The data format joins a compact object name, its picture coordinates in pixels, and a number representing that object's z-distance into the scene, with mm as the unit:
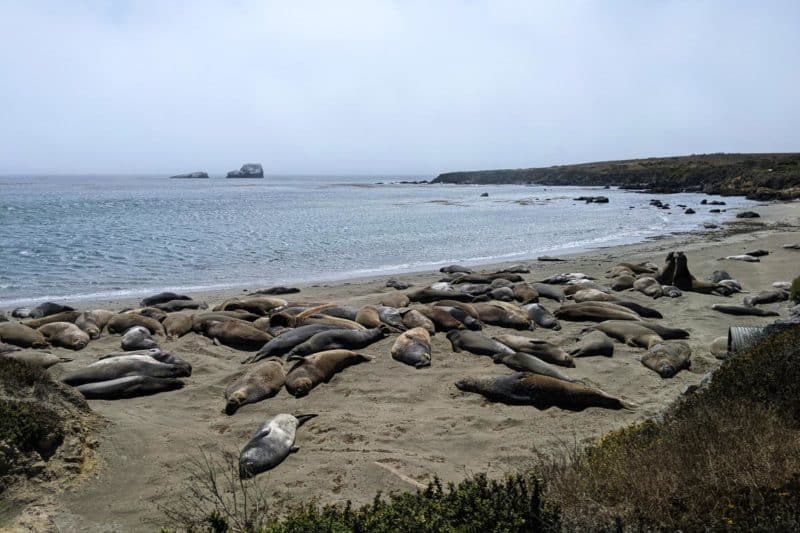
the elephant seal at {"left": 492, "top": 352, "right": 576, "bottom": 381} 7434
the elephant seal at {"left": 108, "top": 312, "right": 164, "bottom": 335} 10227
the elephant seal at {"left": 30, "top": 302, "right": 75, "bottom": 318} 11703
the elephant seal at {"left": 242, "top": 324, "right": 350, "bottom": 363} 8625
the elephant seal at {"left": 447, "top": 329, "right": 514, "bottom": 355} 8555
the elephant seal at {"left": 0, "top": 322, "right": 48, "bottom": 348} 9305
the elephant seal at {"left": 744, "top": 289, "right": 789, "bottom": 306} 12125
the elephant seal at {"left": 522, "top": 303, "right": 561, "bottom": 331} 10353
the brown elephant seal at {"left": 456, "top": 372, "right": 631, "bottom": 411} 6641
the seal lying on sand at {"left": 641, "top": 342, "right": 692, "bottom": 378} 7768
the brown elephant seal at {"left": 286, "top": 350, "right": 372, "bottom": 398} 7203
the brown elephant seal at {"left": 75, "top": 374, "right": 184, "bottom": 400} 7078
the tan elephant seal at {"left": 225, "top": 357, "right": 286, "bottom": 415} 6797
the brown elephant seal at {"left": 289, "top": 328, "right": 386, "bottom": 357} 8422
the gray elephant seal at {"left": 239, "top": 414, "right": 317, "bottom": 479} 5172
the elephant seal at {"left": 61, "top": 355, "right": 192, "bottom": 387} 7340
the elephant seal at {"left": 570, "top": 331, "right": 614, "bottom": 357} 8594
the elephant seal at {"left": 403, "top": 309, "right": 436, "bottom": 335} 9681
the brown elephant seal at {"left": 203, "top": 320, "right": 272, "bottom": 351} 9305
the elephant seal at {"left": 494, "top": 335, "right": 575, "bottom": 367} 8077
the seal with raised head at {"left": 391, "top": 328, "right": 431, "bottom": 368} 8195
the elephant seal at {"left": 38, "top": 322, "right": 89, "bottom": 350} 9422
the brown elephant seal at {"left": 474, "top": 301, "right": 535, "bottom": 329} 10266
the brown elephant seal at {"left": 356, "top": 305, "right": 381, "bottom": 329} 9938
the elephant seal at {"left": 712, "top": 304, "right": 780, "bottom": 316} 11086
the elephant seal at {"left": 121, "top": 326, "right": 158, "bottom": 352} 9070
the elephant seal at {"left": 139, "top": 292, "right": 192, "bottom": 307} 13062
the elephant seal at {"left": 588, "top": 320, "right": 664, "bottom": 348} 9070
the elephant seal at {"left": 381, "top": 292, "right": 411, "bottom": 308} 11875
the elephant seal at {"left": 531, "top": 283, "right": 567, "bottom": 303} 12984
